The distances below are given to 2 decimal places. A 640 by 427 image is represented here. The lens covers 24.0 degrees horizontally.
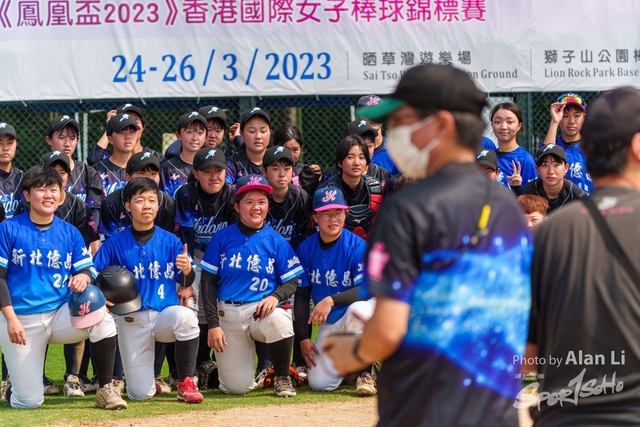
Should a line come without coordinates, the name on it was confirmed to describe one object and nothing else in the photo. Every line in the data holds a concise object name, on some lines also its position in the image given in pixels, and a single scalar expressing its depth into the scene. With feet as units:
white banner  53.54
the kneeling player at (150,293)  33.02
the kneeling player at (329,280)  34.02
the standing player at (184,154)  40.28
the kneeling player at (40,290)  31.75
